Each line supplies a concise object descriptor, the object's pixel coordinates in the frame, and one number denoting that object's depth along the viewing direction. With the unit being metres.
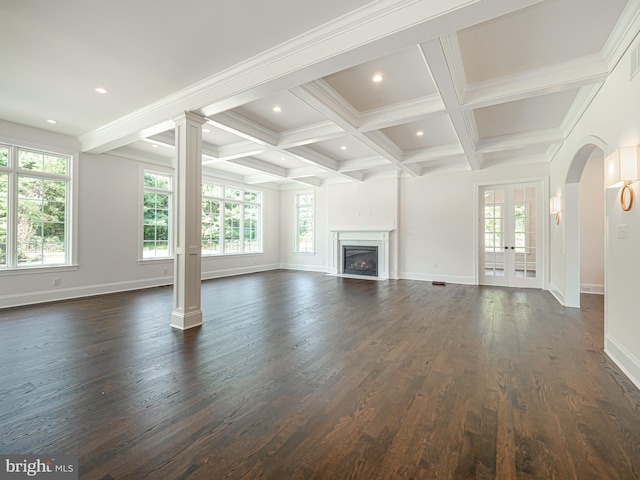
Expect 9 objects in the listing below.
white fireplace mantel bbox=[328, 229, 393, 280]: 8.15
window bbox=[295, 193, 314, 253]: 10.04
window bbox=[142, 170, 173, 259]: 6.82
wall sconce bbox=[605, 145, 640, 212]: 2.45
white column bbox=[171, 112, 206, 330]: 3.79
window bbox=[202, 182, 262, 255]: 8.28
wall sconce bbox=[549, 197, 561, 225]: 5.38
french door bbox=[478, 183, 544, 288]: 6.62
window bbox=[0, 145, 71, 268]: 4.93
